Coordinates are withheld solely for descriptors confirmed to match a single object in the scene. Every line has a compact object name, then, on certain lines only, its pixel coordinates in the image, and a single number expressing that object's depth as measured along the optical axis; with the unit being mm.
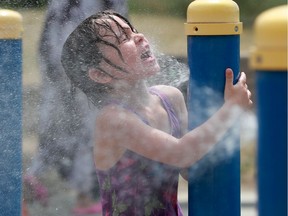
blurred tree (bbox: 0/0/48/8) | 8233
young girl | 5357
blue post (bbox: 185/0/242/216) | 5252
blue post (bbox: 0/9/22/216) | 6333
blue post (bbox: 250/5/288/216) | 3764
